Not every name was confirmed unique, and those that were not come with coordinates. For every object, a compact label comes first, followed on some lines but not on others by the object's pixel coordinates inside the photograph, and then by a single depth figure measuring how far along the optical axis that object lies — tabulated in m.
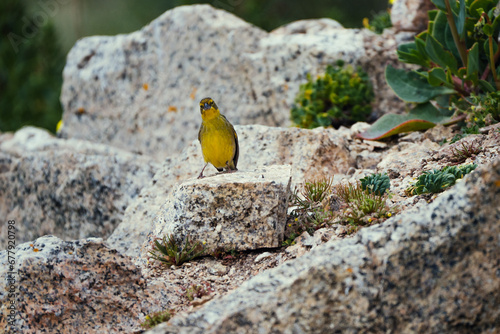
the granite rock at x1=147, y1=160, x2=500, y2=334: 5.98
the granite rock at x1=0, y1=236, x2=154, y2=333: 7.30
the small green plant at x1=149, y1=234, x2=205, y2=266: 8.95
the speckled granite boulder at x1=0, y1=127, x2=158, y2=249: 13.50
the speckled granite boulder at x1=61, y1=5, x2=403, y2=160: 15.93
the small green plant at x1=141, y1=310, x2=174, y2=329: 7.32
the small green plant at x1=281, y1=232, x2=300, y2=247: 8.89
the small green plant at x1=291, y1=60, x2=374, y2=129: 14.61
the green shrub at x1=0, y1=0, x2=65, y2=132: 27.22
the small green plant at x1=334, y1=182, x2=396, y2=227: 8.36
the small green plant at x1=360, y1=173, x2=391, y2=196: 9.08
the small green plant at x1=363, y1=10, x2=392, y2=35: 16.92
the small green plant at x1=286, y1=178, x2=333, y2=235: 8.98
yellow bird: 10.62
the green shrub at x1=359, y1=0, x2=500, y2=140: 11.23
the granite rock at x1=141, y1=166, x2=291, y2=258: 8.76
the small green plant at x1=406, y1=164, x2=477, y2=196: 8.48
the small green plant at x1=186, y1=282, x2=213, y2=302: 7.90
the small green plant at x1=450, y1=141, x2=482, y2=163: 9.66
